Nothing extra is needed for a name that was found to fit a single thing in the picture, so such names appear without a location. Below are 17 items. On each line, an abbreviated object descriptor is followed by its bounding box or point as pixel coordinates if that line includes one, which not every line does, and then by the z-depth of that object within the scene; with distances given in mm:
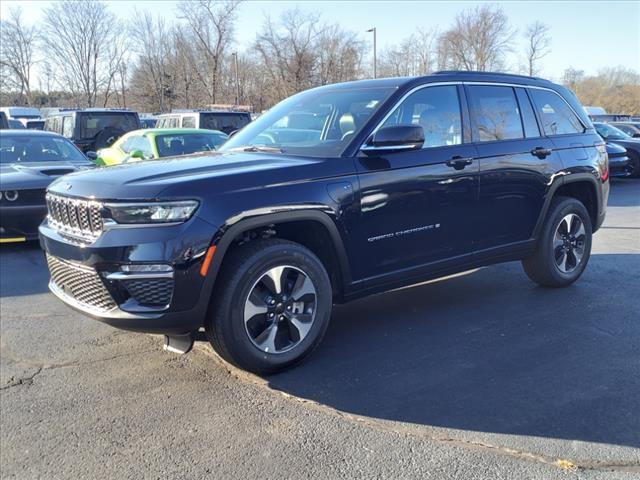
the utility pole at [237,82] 43500
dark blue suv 3242
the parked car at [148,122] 24547
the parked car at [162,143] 10023
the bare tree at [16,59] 53500
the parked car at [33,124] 22172
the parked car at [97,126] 14695
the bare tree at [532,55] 47681
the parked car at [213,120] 14719
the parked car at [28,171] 7172
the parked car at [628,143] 16219
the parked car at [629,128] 20438
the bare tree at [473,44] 45781
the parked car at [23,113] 33697
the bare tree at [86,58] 49188
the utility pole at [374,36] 32719
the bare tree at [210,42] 46938
